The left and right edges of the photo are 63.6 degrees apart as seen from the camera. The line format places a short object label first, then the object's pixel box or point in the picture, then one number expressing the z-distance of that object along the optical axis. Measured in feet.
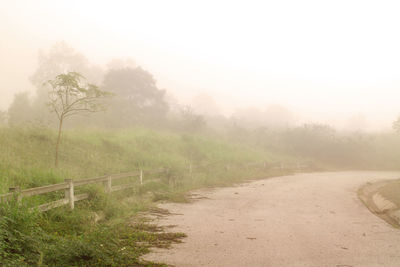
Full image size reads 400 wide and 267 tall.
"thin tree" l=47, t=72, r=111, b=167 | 52.00
